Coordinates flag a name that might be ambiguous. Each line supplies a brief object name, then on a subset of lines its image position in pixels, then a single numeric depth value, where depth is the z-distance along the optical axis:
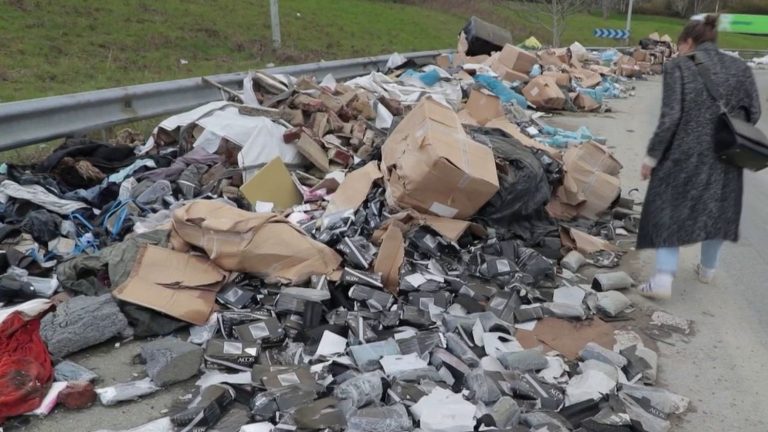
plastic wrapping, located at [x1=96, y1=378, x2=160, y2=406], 2.83
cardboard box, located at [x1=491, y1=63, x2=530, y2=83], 12.34
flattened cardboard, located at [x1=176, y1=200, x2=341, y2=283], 3.81
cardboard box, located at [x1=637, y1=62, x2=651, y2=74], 21.02
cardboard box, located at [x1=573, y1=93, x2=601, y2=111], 12.00
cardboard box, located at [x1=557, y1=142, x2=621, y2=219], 5.43
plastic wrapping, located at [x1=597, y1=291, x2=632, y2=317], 3.82
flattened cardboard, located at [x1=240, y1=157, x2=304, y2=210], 4.88
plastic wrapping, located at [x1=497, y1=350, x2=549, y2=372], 3.17
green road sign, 52.25
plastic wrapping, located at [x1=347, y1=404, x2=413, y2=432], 2.62
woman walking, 3.98
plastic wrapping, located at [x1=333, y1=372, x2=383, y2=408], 2.82
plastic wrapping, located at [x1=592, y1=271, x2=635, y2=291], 4.14
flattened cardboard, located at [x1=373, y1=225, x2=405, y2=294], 3.94
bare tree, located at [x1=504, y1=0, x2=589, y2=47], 25.90
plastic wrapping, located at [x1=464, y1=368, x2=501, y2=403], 2.89
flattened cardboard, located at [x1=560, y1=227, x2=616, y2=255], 4.77
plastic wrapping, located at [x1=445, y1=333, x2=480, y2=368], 3.22
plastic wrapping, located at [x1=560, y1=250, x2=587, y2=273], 4.49
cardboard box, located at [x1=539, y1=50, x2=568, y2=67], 14.73
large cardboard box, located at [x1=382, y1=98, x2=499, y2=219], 4.35
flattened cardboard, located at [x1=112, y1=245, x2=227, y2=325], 3.47
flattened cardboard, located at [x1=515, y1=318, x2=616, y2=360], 3.46
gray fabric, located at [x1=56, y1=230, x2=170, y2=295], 3.67
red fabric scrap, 2.70
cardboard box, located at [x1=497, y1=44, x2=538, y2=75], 12.73
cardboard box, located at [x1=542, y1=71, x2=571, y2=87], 12.56
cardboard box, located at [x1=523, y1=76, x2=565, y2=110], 11.57
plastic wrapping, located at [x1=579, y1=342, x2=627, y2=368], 3.20
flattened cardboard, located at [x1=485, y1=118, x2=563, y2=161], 5.96
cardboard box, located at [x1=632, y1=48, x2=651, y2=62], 22.90
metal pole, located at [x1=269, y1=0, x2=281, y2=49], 11.60
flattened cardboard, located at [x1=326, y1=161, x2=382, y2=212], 4.72
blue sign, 33.33
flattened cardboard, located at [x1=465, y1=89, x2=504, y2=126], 7.84
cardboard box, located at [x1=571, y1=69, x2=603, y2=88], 14.34
